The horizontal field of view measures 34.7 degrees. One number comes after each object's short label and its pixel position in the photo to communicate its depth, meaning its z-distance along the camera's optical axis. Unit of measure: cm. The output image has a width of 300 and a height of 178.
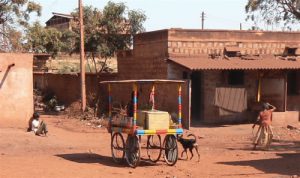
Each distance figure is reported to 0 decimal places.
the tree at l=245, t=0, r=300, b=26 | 3316
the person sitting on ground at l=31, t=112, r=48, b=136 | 1664
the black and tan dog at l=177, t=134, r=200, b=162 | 1251
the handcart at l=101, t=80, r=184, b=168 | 1133
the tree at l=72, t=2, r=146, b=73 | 3066
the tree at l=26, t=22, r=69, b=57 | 3199
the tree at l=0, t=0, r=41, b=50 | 2981
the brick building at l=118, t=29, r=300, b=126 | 2152
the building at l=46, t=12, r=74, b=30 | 5499
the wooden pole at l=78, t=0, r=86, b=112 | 2428
